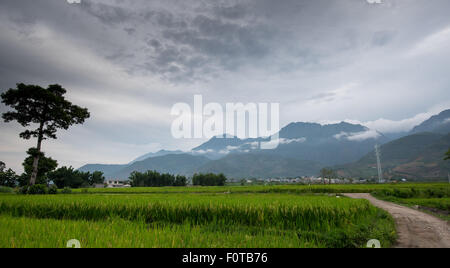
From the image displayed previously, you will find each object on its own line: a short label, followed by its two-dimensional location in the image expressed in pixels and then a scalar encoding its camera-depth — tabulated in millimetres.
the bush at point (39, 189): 23122
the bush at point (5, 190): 27453
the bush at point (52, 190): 24072
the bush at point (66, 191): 26656
